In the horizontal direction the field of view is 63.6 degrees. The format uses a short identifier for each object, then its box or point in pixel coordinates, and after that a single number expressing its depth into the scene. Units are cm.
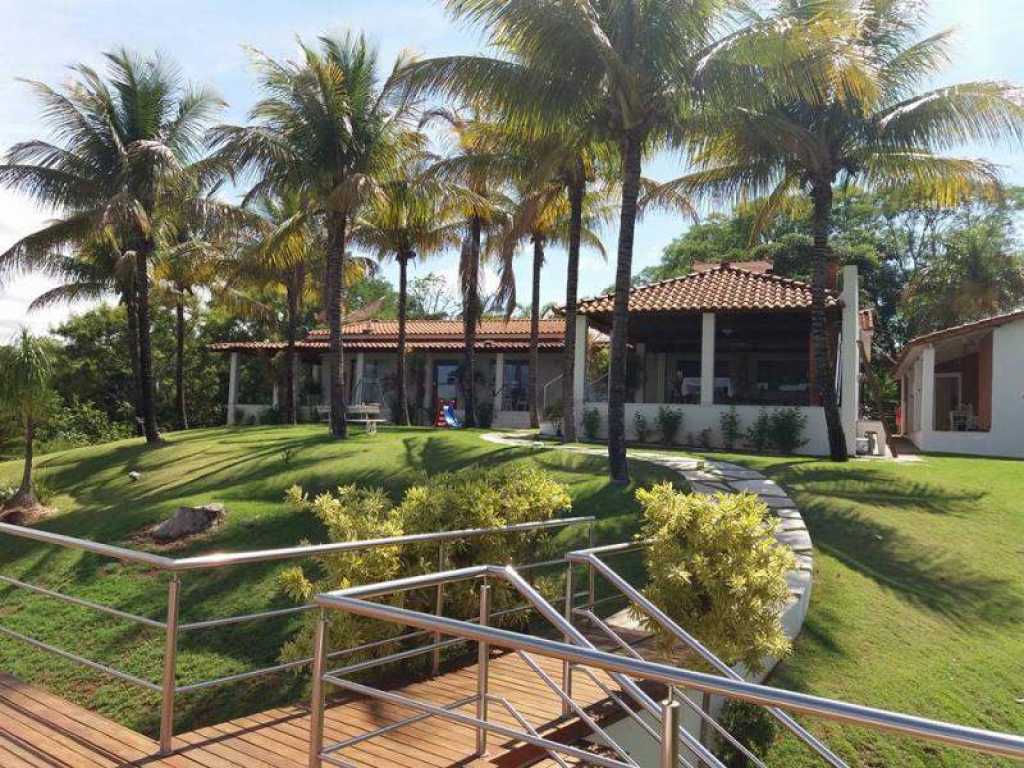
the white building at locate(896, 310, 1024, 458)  1994
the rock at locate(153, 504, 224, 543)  1225
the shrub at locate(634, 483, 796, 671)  541
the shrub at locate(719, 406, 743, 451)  1872
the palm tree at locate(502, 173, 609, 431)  1631
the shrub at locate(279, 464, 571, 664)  572
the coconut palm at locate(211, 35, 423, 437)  1792
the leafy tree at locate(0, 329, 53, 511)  1638
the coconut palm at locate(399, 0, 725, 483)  1139
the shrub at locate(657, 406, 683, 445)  1917
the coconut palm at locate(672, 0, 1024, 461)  1397
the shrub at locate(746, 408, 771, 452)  1810
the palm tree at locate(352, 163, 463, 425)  1917
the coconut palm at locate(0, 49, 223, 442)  1959
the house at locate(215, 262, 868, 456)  1906
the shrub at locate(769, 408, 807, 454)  1777
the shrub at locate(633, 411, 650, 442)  1953
